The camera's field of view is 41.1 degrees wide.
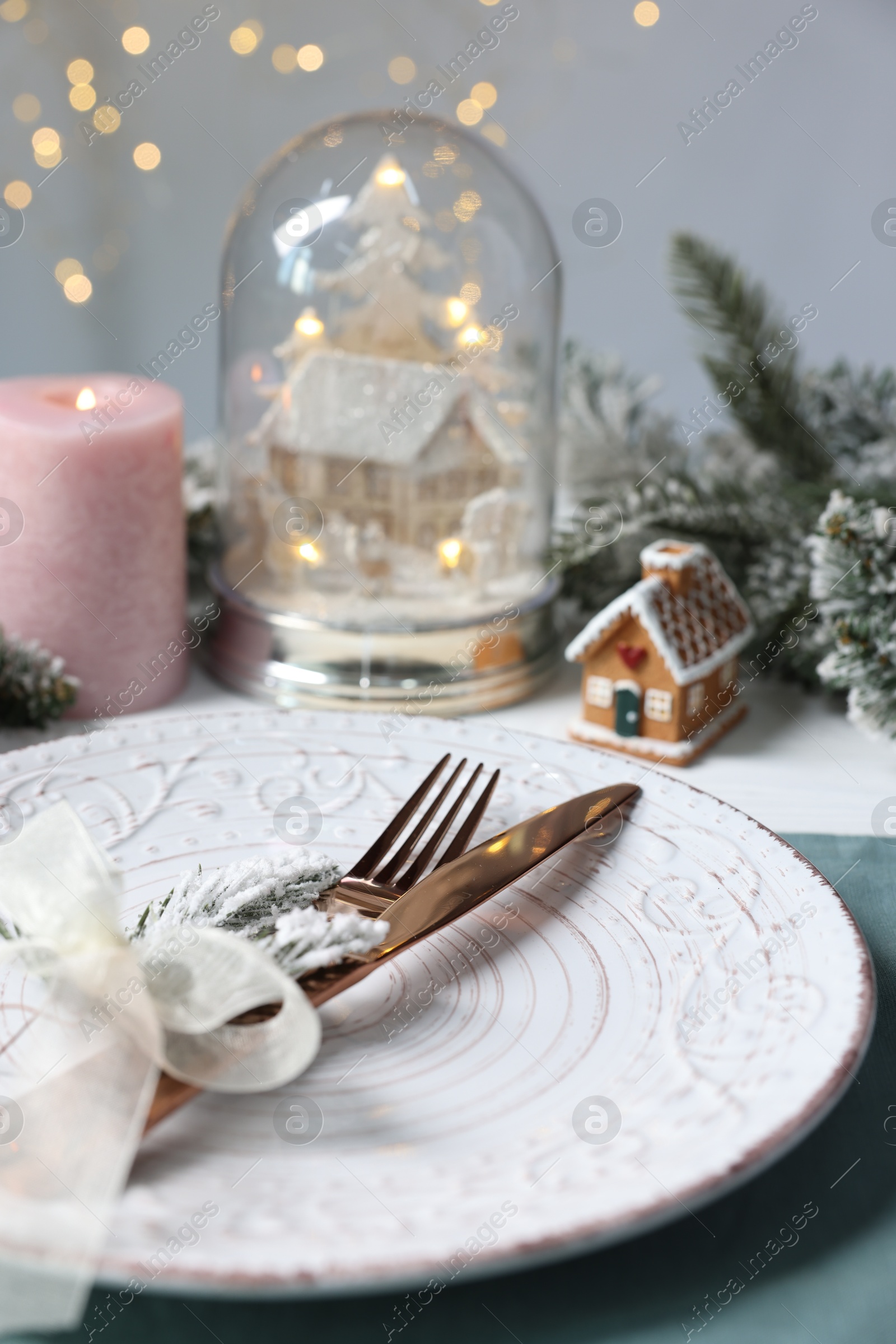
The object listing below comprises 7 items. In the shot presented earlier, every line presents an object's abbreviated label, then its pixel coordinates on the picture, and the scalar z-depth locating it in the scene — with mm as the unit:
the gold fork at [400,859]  485
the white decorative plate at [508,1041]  313
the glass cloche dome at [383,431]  760
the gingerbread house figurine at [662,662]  701
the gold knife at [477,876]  417
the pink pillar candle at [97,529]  701
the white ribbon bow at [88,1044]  294
